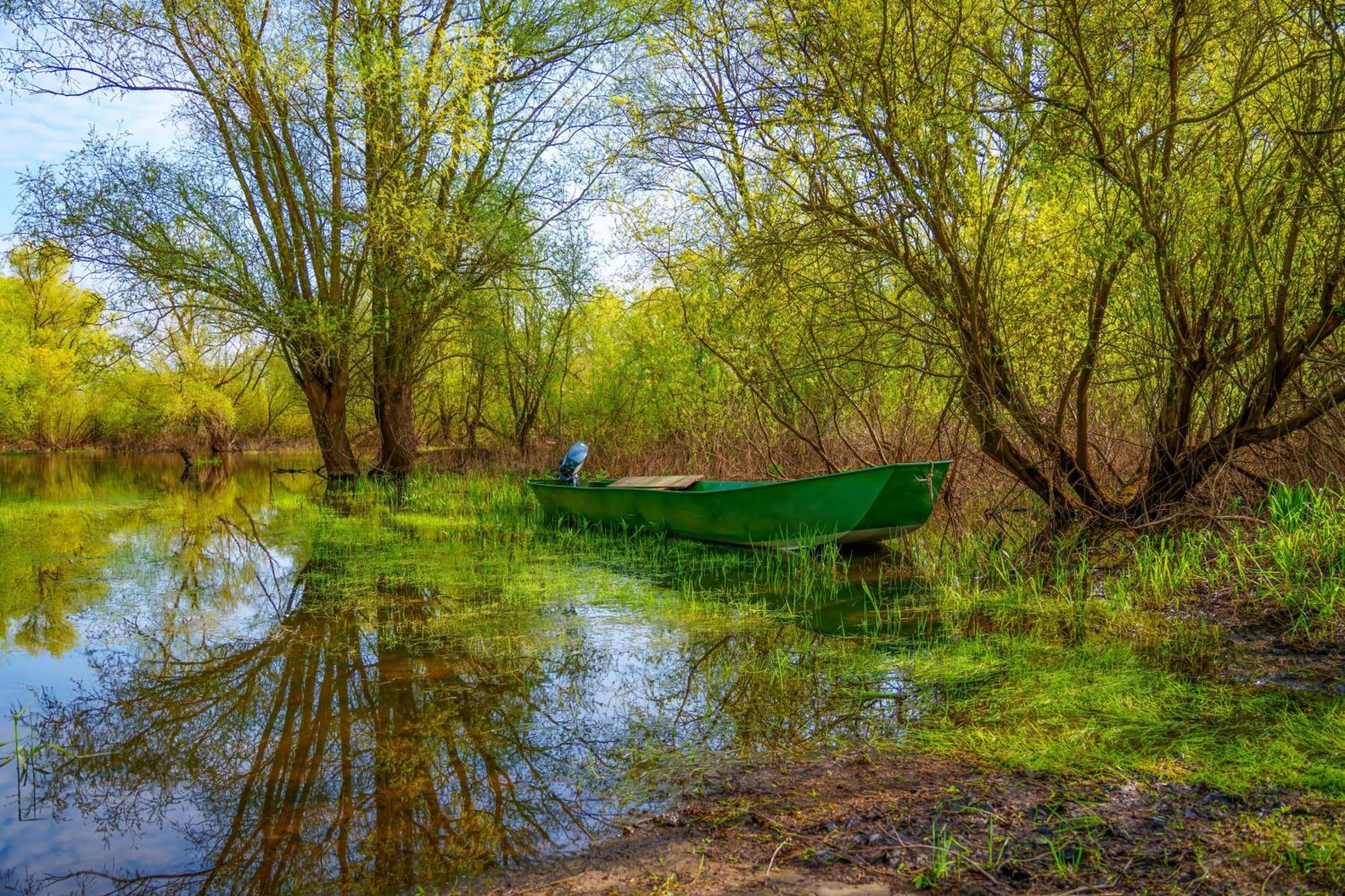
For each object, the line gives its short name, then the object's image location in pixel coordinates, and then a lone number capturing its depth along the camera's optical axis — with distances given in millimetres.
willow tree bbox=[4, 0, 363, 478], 10922
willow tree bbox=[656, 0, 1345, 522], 5031
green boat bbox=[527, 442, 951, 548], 6879
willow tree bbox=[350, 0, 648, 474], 10492
